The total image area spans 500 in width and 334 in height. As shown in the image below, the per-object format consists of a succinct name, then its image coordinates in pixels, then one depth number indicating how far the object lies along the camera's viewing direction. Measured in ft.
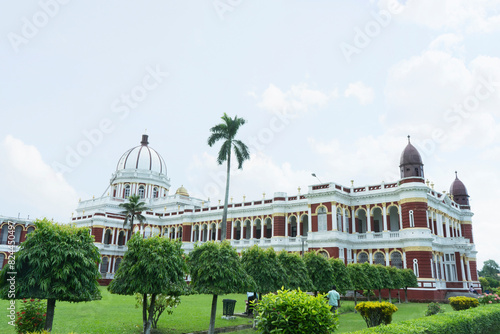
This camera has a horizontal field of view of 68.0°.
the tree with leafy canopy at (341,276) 87.51
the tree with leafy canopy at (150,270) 46.32
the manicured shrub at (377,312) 54.24
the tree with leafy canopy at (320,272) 81.56
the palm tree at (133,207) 165.99
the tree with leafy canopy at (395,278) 106.22
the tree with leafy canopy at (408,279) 113.29
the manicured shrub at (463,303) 75.36
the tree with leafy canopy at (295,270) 71.79
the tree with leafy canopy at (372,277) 97.30
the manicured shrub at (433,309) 69.88
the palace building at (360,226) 127.03
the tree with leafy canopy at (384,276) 102.44
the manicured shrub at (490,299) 76.58
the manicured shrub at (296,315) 31.12
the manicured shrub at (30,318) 43.24
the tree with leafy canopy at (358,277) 95.85
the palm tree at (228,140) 142.82
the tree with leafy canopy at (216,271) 52.80
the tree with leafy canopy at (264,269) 63.87
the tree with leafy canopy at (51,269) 39.65
